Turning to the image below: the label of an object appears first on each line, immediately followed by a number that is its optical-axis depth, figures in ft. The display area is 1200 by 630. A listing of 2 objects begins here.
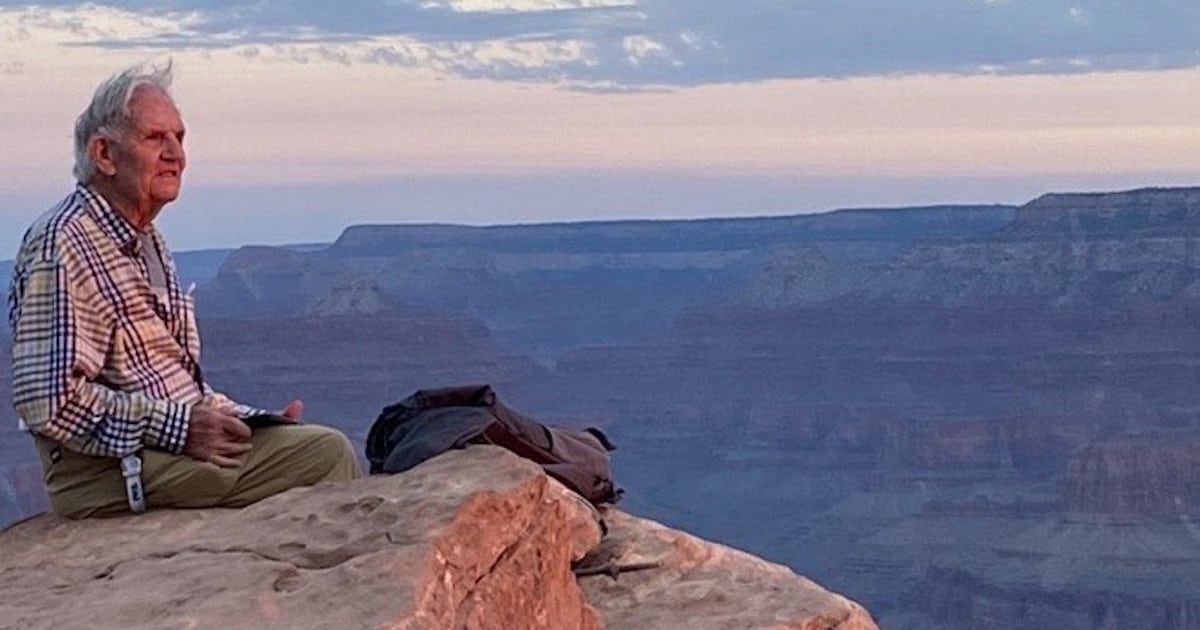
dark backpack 17.04
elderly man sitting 15.40
